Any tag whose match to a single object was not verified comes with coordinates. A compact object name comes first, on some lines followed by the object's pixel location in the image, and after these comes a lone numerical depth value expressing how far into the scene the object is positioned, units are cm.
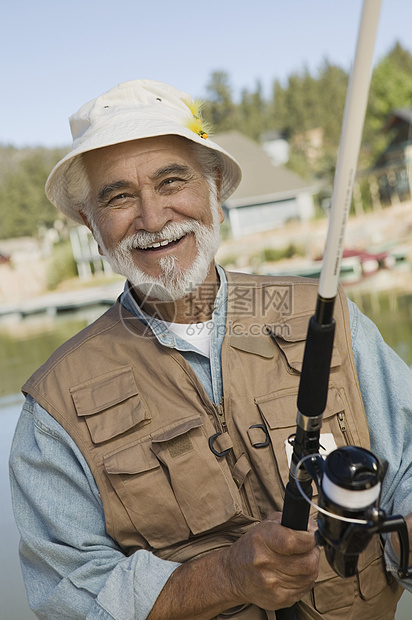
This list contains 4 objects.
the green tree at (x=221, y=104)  5009
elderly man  161
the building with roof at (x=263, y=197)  3064
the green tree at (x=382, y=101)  4125
